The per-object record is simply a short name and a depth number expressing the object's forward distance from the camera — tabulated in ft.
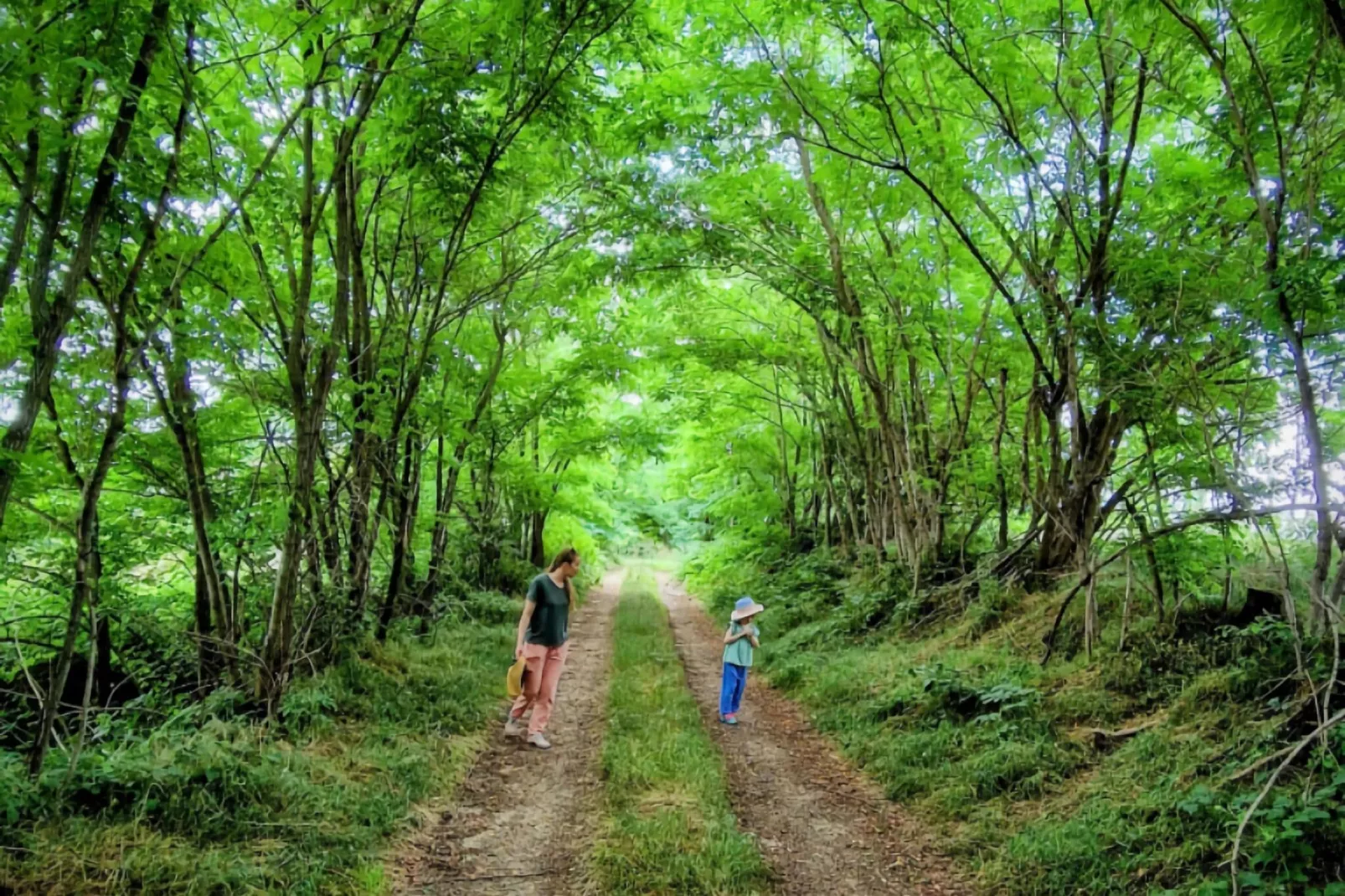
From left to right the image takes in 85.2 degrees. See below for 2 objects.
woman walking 22.85
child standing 25.75
